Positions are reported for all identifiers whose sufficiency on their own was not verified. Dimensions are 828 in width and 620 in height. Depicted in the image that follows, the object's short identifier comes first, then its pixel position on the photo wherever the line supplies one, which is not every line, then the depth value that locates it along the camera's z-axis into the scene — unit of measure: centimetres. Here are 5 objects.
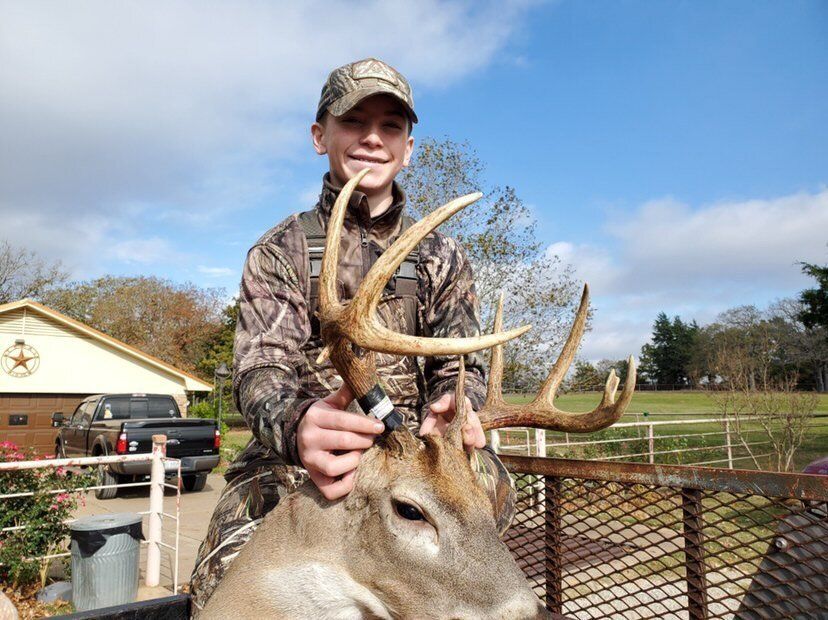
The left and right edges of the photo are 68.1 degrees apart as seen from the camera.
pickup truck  1508
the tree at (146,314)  4569
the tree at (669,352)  9038
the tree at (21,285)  4100
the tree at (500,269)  1953
